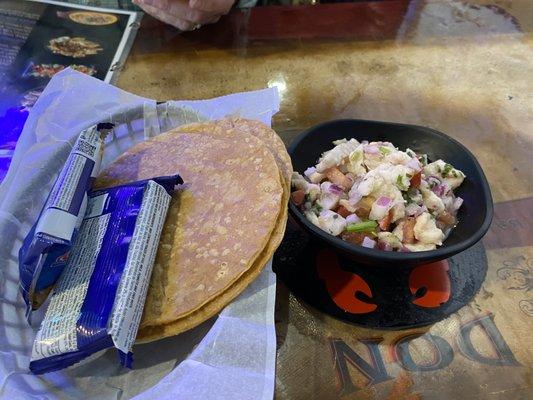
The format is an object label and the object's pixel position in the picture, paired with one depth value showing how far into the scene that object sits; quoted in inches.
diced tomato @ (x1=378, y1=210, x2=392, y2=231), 12.0
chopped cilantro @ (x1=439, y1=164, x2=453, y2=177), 13.3
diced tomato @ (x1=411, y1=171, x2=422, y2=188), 12.7
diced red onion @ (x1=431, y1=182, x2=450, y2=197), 12.9
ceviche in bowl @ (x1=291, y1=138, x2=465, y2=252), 11.9
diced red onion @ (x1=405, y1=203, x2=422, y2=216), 12.3
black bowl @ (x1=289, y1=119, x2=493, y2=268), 10.8
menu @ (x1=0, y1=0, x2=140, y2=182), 17.9
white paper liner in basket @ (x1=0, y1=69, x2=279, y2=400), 9.1
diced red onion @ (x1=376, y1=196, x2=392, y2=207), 12.0
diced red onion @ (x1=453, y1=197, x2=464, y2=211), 13.0
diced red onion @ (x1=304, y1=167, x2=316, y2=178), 13.5
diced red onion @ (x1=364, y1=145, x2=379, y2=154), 13.4
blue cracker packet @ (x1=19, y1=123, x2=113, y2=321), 9.7
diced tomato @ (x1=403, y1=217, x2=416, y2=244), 11.9
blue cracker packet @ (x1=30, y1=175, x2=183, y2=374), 9.1
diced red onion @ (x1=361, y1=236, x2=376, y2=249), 11.7
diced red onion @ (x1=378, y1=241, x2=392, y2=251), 11.8
